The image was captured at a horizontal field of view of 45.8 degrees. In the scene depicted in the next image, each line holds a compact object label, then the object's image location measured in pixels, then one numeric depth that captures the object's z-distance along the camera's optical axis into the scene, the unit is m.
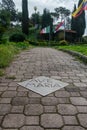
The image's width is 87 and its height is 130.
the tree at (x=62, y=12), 31.70
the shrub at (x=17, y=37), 15.03
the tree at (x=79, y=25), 23.94
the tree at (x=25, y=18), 16.11
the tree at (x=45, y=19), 24.23
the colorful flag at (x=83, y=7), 6.54
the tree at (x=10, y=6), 24.09
